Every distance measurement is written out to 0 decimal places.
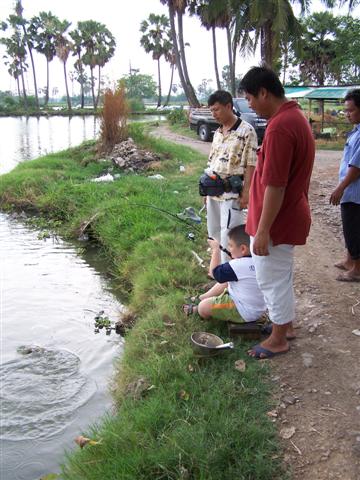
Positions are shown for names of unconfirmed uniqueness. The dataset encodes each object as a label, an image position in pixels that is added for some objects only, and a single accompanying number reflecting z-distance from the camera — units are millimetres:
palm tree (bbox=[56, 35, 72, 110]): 55594
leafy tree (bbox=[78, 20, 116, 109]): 54750
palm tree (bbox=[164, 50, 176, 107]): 52662
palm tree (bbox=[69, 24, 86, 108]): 55375
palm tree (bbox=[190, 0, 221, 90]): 22656
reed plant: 12742
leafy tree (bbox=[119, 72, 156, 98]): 90819
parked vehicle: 15272
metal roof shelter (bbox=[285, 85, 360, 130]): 18211
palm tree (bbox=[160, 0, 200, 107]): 25906
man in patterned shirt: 3951
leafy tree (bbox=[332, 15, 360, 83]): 17139
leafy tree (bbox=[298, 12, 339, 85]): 33594
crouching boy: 3568
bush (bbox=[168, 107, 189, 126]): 28272
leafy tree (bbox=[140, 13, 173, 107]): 48531
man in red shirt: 2742
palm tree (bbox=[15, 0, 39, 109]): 51438
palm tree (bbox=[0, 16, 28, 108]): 53912
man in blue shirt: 4285
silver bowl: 3350
